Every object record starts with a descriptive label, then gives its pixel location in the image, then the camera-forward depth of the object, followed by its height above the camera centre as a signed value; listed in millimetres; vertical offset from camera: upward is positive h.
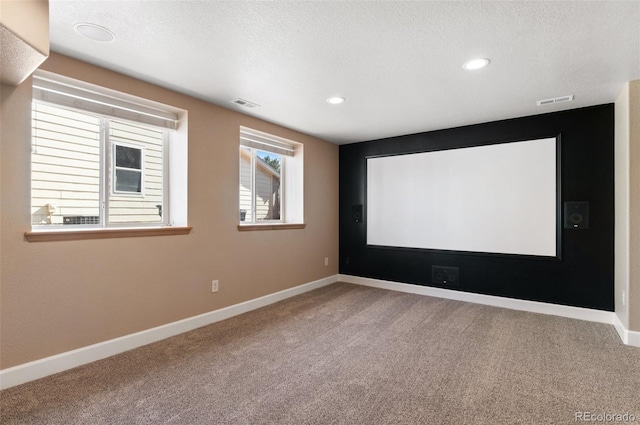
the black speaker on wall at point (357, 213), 5137 +15
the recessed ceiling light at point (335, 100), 3174 +1188
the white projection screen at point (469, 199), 3656 +206
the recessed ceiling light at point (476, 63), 2357 +1177
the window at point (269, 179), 3928 +481
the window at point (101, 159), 2328 +467
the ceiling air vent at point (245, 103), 3219 +1178
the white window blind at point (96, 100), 2275 +930
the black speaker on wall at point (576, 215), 3385 -3
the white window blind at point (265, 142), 3848 +966
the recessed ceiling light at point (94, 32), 1932 +1167
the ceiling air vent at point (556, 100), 3096 +1176
